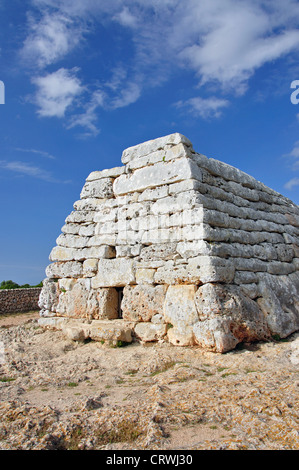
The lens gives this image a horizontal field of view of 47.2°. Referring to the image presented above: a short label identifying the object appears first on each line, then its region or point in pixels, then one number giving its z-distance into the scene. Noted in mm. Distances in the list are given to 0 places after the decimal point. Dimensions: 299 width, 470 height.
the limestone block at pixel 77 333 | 6770
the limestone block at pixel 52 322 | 7520
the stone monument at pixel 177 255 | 5789
